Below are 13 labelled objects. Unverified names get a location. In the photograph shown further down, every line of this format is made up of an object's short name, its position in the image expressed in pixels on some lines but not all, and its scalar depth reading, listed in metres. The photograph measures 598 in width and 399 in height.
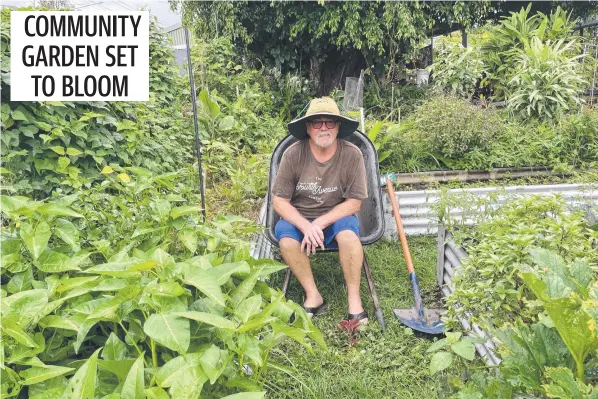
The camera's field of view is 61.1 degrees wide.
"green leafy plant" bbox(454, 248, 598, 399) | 1.33
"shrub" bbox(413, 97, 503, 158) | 5.01
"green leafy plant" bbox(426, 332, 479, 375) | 1.76
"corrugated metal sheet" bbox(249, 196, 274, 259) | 3.44
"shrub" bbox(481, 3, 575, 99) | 6.92
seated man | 3.09
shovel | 2.86
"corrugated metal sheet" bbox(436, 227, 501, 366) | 2.59
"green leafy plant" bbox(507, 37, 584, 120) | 5.71
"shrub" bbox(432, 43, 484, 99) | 6.75
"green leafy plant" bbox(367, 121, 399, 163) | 4.85
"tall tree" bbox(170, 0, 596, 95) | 8.19
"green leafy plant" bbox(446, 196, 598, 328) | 1.98
